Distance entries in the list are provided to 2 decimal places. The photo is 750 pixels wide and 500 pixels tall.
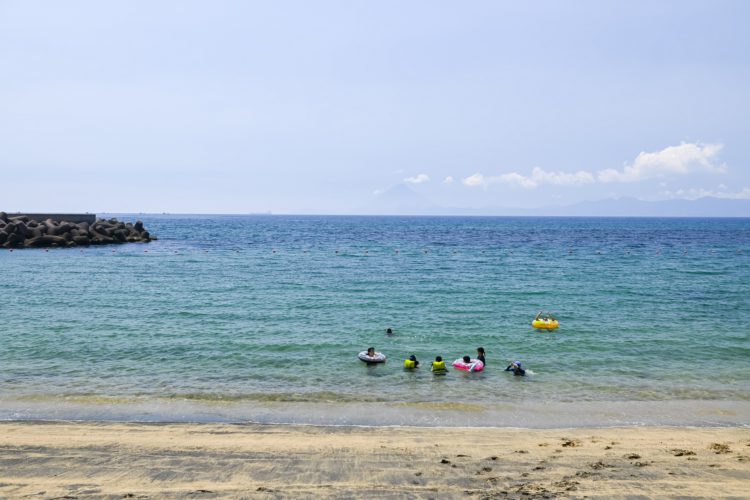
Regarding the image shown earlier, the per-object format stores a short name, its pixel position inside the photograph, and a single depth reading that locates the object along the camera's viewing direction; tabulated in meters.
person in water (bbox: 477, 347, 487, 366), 21.70
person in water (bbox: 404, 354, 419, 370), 21.11
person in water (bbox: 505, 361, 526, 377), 20.52
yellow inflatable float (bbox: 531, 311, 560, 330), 27.70
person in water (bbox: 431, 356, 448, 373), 20.62
